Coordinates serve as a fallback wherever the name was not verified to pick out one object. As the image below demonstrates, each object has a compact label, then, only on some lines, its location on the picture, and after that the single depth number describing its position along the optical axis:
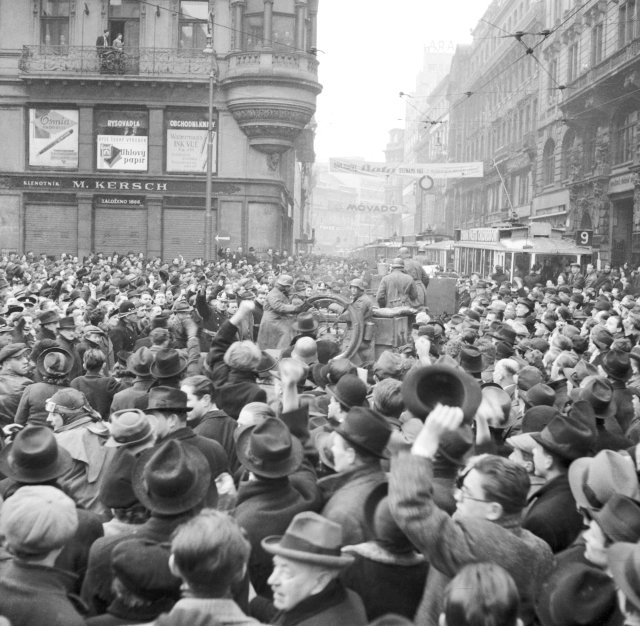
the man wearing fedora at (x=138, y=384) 6.27
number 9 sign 26.69
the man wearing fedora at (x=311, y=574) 3.00
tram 26.41
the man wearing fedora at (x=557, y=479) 4.01
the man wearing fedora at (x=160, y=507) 3.57
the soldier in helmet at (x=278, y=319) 10.73
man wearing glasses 3.12
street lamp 29.32
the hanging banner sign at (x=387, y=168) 37.79
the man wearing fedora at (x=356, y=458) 3.87
